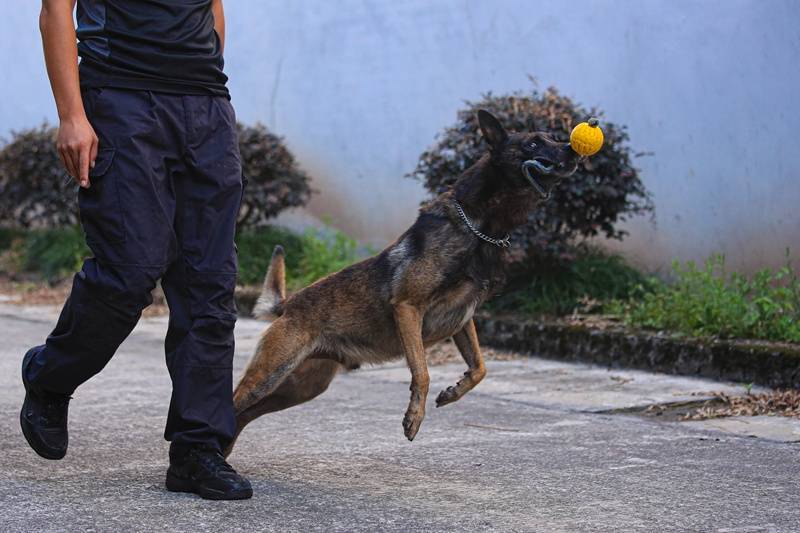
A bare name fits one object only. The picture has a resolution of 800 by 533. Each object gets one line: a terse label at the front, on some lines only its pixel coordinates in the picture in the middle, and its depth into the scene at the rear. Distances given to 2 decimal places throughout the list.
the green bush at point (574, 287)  13.39
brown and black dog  7.30
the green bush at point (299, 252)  17.06
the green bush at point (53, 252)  21.06
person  6.19
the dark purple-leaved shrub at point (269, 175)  18.58
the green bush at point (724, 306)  11.09
